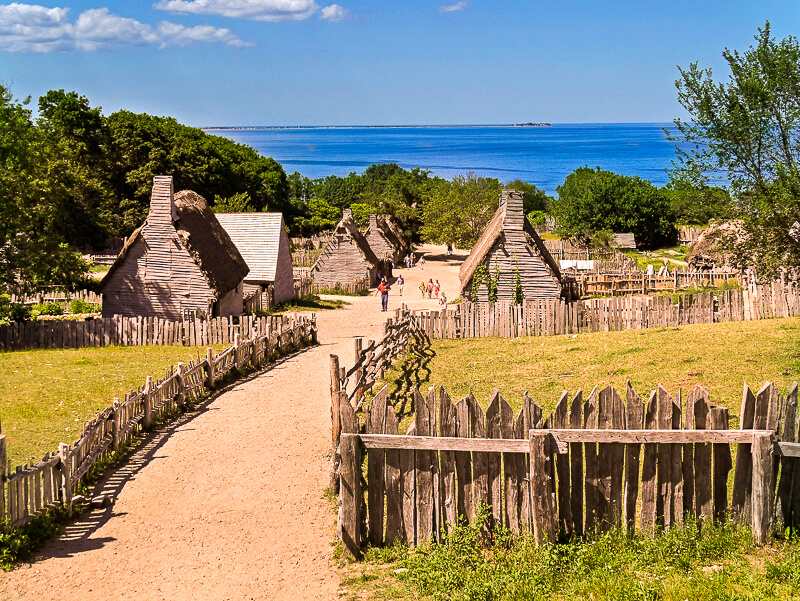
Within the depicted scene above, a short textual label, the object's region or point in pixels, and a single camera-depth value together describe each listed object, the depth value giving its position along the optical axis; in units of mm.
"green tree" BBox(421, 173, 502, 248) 65938
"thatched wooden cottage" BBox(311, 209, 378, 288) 47969
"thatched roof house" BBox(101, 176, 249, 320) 29891
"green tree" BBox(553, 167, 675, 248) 68875
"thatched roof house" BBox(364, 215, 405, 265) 59225
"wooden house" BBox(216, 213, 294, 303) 38781
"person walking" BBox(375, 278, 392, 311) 36406
